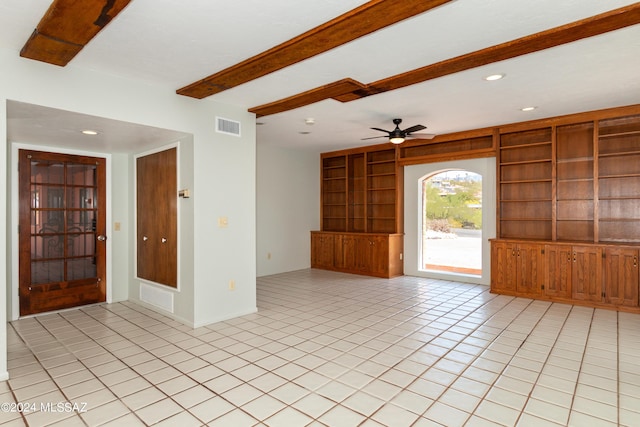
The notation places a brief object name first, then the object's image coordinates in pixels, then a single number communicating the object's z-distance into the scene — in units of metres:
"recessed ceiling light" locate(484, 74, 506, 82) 3.58
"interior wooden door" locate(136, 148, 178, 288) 4.50
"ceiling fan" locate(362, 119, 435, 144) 5.25
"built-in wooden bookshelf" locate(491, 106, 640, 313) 4.88
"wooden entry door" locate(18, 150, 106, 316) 4.52
